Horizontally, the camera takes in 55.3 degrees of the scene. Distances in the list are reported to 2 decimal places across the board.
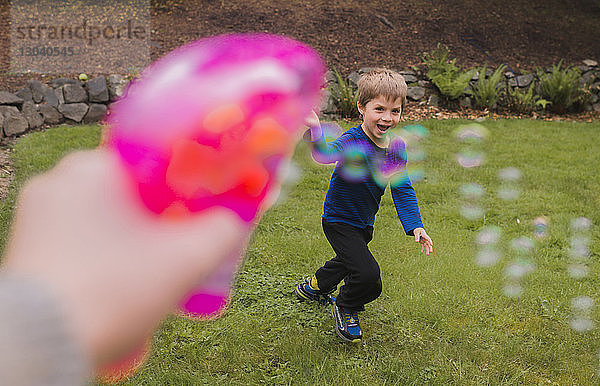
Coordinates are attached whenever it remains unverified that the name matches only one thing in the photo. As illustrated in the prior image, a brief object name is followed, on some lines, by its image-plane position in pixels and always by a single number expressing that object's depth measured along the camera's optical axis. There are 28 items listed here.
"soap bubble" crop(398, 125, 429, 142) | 7.61
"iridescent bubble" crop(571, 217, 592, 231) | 5.14
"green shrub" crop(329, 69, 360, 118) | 8.12
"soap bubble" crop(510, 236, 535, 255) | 4.71
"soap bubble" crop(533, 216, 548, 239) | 4.99
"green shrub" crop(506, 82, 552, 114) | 9.04
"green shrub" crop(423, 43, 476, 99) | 8.88
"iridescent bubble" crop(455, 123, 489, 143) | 7.81
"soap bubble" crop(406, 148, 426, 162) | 6.90
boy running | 3.16
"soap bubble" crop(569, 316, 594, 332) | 3.65
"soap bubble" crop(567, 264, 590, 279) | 4.33
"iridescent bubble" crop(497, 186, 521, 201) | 5.77
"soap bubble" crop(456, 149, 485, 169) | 6.62
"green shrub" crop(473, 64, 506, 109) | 8.99
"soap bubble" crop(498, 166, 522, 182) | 6.18
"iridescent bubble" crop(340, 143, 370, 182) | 3.25
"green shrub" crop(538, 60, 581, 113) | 9.16
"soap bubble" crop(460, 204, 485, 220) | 5.32
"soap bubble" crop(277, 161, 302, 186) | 0.60
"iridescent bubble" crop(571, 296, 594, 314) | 3.85
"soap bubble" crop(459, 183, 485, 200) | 5.77
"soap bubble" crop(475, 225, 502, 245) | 4.84
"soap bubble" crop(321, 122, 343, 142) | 3.57
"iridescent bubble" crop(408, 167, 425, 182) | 6.20
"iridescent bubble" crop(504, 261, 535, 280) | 4.28
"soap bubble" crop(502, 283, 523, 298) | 4.00
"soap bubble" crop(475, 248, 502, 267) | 4.45
